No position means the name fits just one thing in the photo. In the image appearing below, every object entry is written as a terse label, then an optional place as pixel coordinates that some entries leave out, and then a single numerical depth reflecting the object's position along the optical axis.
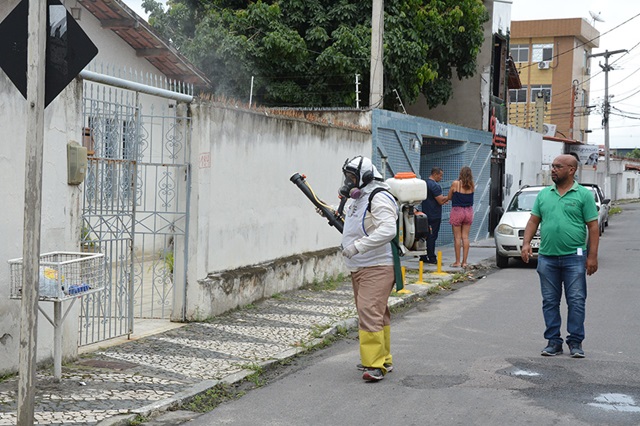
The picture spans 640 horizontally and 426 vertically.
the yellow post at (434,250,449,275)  16.02
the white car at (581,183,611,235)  26.48
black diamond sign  5.27
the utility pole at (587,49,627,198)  52.68
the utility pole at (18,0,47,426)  5.20
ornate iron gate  8.53
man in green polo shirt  8.51
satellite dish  55.32
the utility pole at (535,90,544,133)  44.53
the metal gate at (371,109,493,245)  17.64
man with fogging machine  7.49
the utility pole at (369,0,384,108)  16.84
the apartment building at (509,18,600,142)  63.59
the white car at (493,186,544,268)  17.42
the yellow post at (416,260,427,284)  14.41
